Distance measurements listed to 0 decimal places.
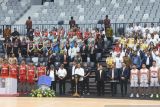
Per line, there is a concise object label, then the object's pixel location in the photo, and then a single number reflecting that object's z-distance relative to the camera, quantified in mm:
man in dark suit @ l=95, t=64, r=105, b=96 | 23531
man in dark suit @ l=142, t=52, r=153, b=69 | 23188
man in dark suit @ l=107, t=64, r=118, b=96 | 23406
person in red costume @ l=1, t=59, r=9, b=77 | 24984
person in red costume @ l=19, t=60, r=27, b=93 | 24812
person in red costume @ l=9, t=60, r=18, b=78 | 24812
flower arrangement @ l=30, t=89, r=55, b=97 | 22688
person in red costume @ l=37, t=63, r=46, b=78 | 24438
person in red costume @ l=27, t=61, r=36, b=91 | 24719
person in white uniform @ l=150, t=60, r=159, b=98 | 22422
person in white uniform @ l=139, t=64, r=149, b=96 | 22547
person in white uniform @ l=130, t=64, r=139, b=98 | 22703
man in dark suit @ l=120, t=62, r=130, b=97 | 23125
